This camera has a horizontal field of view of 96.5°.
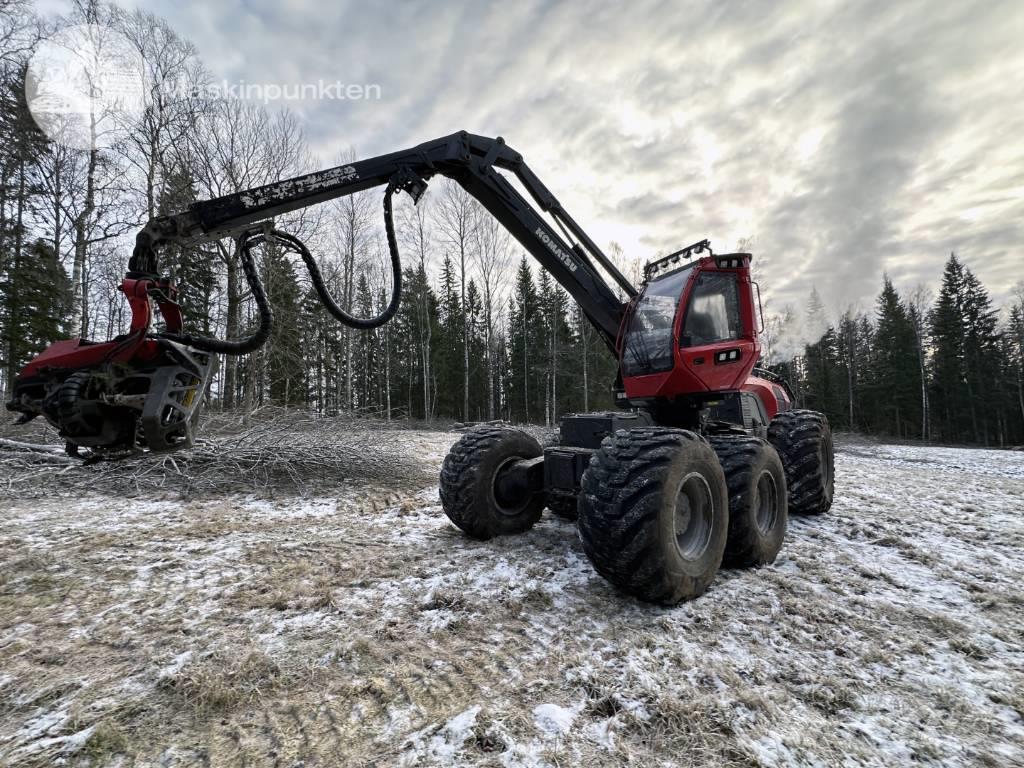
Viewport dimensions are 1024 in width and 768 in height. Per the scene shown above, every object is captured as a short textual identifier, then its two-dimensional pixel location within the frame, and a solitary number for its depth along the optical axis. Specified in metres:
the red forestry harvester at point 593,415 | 2.79
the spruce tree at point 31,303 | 14.98
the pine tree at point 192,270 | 13.14
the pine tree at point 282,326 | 14.49
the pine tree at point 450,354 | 35.78
